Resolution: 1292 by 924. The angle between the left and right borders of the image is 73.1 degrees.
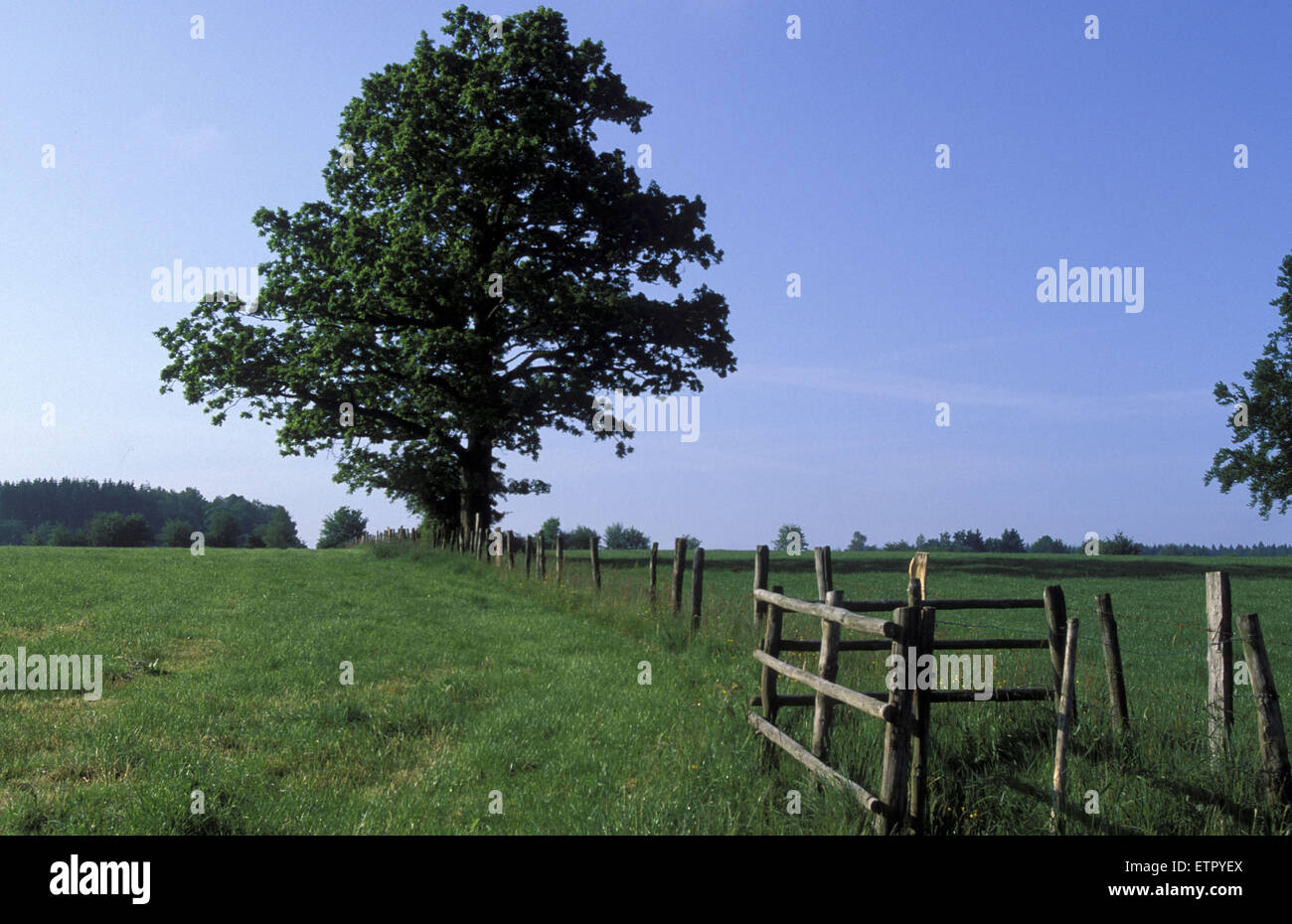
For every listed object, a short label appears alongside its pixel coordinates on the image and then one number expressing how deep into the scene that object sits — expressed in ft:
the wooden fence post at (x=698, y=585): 49.03
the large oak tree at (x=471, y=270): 96.17
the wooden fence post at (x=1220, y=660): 23.72
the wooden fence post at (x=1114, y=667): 25.68
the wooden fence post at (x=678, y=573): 52.70
